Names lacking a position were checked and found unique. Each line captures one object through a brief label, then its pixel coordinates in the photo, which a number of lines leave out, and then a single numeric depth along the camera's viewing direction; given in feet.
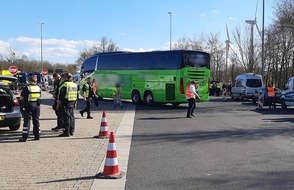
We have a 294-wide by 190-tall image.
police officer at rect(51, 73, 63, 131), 39.39
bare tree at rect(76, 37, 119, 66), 221.25
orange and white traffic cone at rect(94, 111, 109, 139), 35.58
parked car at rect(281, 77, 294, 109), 74.59
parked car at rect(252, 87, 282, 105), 87.08
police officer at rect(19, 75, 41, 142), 33.78
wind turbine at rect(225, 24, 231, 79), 190.70
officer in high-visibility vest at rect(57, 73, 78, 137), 36.59
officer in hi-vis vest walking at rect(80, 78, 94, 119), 52.75
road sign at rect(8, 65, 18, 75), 102.65
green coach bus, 73.67
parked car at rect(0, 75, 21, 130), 36.11
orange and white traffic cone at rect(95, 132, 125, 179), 21.22
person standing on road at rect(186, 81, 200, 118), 56.28
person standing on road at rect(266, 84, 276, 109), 77.66
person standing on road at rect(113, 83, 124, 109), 74.18
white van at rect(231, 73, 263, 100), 112.37
